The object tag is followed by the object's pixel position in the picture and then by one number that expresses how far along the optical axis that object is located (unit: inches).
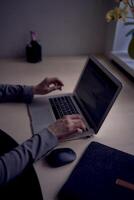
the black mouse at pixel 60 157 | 28.5
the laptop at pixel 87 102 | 33.7
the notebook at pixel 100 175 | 24.4
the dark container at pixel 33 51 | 60.0
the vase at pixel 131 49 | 52.9
